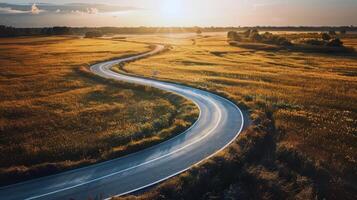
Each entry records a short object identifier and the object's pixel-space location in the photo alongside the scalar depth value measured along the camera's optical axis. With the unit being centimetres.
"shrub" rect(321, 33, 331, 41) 15982
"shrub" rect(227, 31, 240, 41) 18818
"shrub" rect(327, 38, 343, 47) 13562
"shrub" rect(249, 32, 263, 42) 16660
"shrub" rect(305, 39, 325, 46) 14158
